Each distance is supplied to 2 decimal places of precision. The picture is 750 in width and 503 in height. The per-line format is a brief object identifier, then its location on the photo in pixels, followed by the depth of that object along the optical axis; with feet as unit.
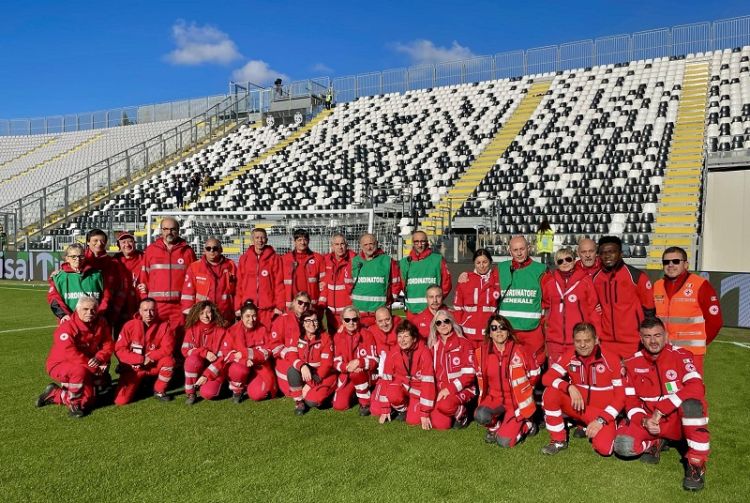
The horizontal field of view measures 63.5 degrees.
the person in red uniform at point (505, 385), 16.71
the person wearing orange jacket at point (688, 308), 17.61
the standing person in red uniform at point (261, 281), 24.21
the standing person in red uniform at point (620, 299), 17.47
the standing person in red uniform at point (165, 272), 23.53
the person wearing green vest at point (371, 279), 22.81
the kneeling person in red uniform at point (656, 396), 14.57
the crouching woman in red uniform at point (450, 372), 17.69
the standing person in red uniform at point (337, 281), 23.80
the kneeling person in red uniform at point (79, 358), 18.79
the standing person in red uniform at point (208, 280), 23.39
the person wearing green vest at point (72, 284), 20.51
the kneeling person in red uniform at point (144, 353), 20.48
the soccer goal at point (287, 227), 48.55
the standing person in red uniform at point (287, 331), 20.90
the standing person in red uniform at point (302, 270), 24.64
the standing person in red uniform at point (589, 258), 17.97
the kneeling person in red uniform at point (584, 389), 15.83
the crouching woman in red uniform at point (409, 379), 17.80
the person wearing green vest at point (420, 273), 22.27
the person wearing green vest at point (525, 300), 19.75
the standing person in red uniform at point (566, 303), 17.89
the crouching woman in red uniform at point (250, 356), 20.74
